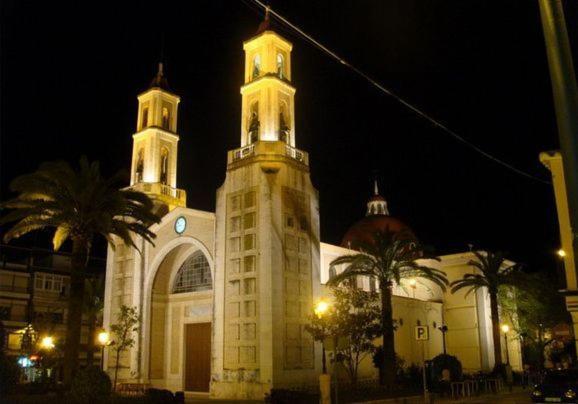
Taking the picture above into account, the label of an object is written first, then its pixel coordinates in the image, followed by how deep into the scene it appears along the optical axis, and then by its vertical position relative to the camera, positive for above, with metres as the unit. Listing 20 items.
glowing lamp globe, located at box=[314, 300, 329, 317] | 26.41 +1.72
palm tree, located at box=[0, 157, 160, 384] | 23.16 +5.55
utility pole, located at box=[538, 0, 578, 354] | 4.14 +1.81
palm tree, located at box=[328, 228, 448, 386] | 30.48 +4.28
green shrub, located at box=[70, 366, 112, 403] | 20.00 -1.22
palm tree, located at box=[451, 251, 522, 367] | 40.62 +4.51
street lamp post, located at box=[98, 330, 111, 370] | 30.08 +0.64
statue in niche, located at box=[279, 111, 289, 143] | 32.81 +11.77
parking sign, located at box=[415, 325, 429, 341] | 19.50 +0.39
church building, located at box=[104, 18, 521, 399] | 29.20 +4.66
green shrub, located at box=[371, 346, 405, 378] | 33.00 -0.72
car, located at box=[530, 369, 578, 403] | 21.78 -1.64
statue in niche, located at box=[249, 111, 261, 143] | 32.94 +11.93
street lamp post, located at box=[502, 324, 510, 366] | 42.28 +1.08
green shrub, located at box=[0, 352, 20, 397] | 18.75 -0.78
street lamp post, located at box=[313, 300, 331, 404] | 19.97 -1.37
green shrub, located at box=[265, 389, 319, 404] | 22.47 -1.87
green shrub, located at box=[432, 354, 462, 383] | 30.17 -1.05
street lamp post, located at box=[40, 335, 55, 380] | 31.52 +0.27
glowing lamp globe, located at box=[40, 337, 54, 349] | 34.16 +0.46
